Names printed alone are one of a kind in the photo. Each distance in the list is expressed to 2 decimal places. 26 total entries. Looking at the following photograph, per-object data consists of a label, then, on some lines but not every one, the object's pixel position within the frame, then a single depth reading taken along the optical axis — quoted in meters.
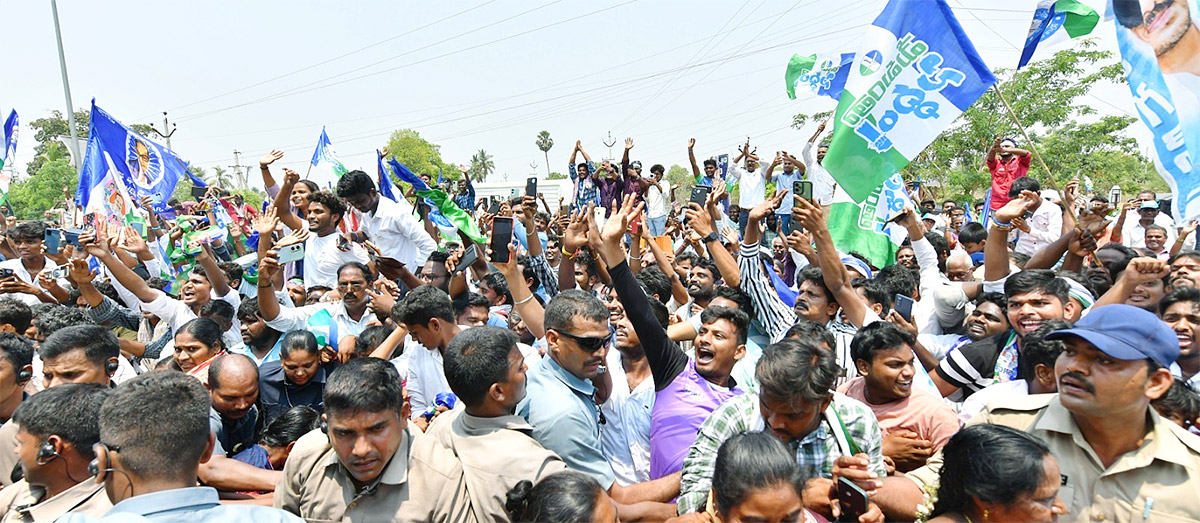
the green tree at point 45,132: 47.31
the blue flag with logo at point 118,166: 8.56
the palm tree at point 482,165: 86.25
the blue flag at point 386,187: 7.51
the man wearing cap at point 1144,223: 7.46
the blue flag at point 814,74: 8.14
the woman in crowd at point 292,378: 3.97
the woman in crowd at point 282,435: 3.35
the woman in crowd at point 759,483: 2.04
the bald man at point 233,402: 3.47
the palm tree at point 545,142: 82.12
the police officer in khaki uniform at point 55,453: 2.37
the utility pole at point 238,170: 52.03
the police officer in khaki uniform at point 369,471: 2.37
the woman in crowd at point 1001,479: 2.00
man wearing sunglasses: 2.68
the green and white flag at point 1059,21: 5.33
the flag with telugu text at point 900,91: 4.66
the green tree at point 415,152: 44.84
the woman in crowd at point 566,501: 2.07
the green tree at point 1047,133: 17.81
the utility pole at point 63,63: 19.42
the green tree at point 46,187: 29.28
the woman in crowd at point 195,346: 4.34
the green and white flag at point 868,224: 5.82
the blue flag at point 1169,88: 3.63
